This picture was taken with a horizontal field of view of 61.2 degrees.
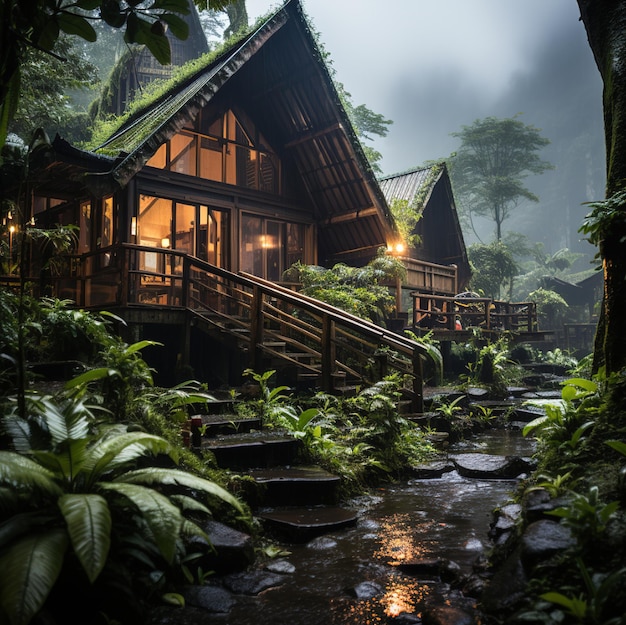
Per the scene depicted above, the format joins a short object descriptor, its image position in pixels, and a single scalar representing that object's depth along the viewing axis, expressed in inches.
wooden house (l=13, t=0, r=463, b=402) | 397.7
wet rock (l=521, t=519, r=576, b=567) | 108.6
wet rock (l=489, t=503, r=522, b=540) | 148.7
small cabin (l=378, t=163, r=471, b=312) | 820.6
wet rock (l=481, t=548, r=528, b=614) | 105.0
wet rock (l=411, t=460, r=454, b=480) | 258.5
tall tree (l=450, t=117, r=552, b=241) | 1695.4
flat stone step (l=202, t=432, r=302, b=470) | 221.5
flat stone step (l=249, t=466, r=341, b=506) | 201.6
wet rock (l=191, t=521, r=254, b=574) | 137.9
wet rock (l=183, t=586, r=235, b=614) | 119.4
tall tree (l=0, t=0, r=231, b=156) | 96.1
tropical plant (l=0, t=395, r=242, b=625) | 92.1
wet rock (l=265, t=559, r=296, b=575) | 143.0
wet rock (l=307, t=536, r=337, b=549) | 162.4
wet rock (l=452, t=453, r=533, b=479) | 253.1
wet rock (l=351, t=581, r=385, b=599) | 125.2
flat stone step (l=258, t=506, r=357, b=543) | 169.9
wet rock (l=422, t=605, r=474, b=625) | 106.0
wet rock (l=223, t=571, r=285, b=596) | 129.6
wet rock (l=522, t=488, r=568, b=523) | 127.4
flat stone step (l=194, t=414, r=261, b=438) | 251.4
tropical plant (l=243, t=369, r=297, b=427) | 268.1
